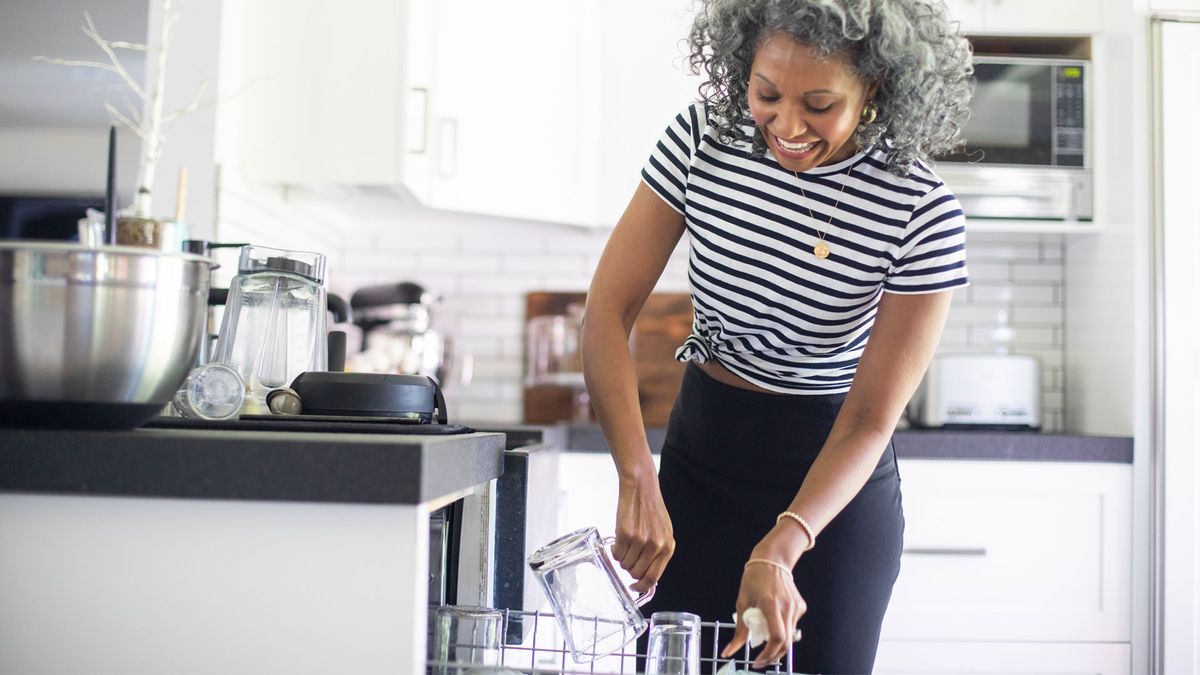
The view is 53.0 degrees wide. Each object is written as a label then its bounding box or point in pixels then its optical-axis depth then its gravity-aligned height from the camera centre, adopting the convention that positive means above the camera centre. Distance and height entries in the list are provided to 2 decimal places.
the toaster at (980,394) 2.82 +0.03
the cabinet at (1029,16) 2.80 +0.91
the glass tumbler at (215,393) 1.15 -0.01
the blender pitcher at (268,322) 1.32 +0.07
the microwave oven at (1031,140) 2.81 +0.62
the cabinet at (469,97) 2.46 +0.64
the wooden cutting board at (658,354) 3.05 +0.11
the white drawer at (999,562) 2.53 -0.33
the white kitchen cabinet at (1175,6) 2.62 +0.88
